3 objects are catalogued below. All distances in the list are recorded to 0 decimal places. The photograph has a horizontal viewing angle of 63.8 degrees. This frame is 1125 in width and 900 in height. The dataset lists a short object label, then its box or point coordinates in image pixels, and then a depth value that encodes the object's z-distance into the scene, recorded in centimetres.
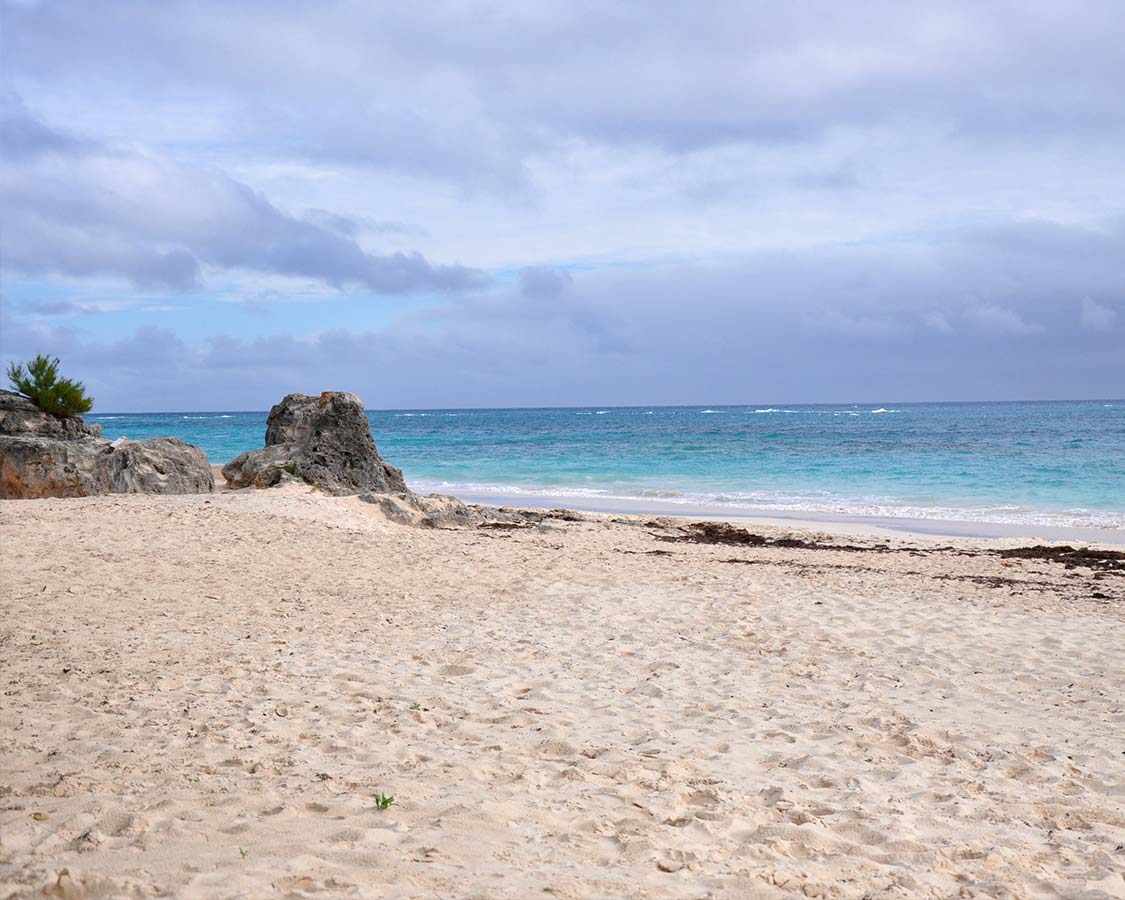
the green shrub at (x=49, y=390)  1747
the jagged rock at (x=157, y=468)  1628
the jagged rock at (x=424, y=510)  1585
